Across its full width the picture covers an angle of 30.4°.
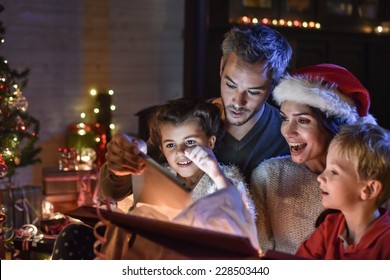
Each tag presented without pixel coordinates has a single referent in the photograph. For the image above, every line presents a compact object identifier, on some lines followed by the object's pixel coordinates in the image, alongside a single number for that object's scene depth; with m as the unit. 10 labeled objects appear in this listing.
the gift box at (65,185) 5.52
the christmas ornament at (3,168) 3.66
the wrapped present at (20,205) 4.79
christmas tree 4.38
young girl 1.73
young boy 1.89
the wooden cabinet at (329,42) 5.96
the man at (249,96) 2.56
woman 2.32
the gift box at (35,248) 3.10
